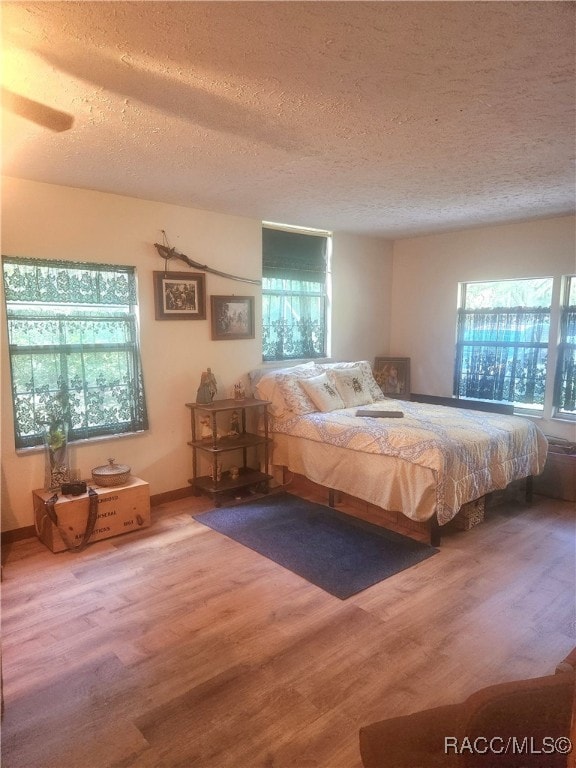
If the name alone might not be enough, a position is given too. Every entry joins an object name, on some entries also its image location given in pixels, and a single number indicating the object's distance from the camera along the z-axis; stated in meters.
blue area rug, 2.88
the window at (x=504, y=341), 4.63
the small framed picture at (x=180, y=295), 3.88
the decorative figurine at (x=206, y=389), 4.04
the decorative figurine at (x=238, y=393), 4.32
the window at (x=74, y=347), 3.22
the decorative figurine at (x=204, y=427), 4.20
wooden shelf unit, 3.96
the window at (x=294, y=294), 4.68
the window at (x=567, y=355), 4.41
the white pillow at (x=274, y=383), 4.28
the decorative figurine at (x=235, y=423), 4.43
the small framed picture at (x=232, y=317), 4.26
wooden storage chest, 3.15
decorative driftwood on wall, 3.84
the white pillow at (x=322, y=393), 4.30
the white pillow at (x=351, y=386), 4.54
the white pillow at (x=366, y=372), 4.80
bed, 3.19
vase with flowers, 3.32
